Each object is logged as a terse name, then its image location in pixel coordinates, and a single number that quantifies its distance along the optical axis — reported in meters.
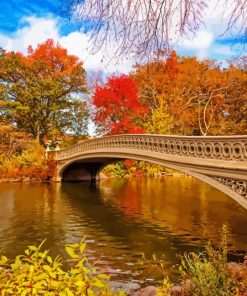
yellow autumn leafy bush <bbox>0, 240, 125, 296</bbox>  1.90
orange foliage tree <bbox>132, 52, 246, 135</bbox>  26.04
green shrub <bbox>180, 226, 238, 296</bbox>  3.40
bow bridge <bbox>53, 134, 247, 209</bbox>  6.79
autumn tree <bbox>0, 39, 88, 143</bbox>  24.50
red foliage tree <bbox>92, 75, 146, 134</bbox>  22.59
